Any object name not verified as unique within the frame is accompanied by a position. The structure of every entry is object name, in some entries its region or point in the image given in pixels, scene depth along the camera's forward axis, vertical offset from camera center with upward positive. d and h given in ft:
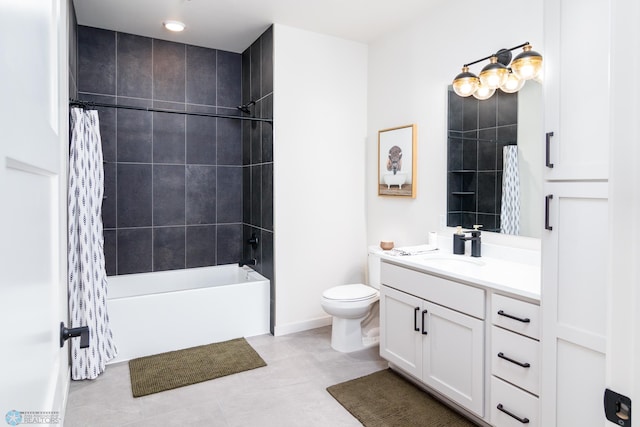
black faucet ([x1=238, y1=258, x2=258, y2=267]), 12.69 -1.99
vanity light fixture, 7.33 +2.60
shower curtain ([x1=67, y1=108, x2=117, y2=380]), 8.66 -0.96
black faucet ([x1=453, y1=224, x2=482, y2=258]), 8.58 -0.91
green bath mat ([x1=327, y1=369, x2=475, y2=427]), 7.14 -4.03
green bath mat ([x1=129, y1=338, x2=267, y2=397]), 8.56 -3.96
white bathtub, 9.81 -2.96
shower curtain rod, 8.94 +2.36
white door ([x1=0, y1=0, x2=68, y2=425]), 1.41 -0.05
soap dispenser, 8.87 -0.95
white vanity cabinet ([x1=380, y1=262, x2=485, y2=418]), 6.70 -2.53
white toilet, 9.92 -2.83
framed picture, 10.51 +1.16
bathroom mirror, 7.69 +0.90
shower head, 13.07 +3.25
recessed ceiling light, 10.93 +5.07
